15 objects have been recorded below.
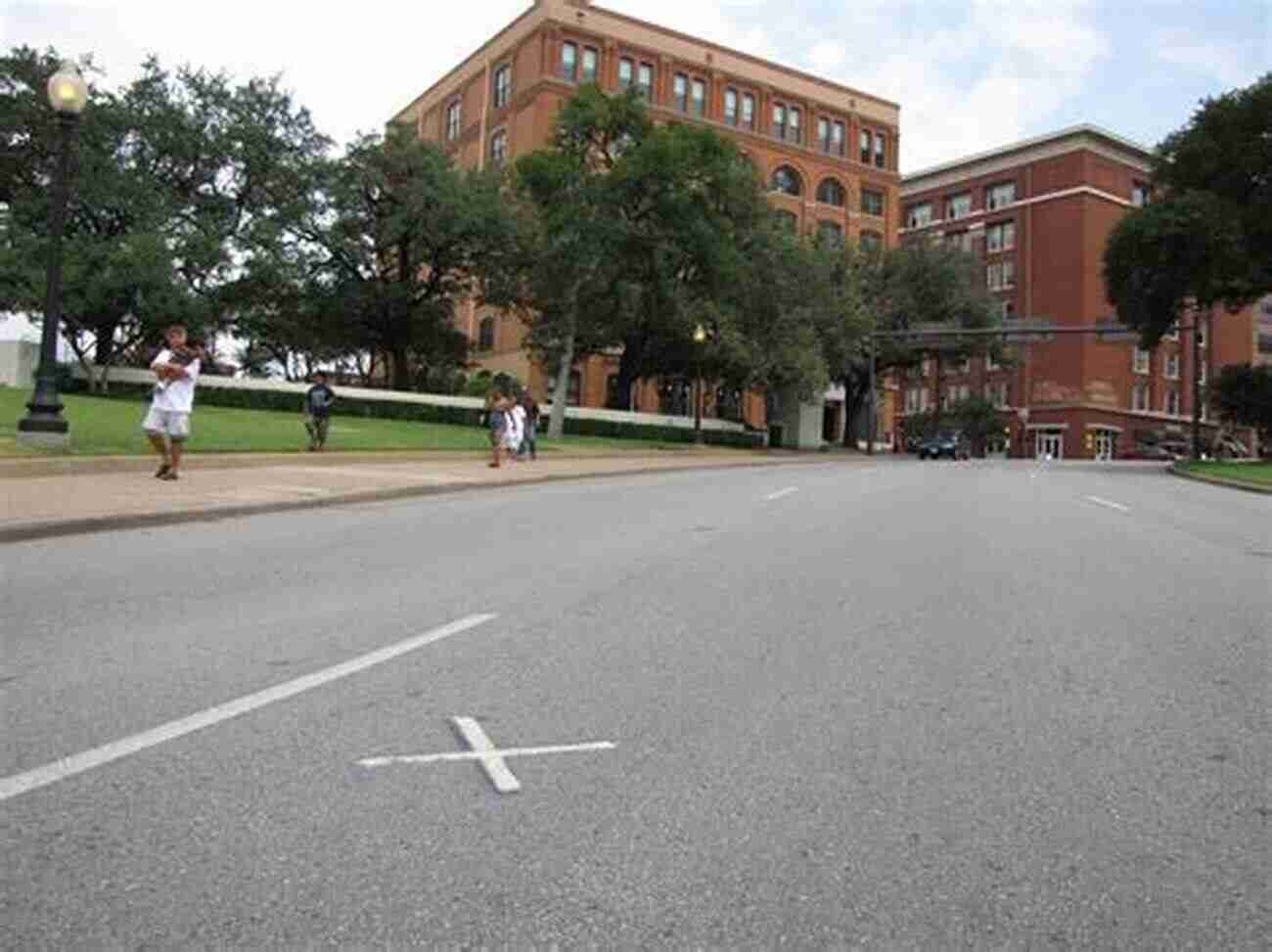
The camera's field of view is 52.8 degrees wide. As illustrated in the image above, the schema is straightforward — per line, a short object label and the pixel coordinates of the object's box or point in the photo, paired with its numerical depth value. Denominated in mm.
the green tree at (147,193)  43625
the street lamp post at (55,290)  18047
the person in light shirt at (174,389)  16797
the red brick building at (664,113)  71750
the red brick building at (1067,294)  97812
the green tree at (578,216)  43406
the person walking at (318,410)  25734
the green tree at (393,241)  51156
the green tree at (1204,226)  43750
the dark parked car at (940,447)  67250
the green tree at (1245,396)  54906
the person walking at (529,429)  31688
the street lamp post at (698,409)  50612
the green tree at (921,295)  69562
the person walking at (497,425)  27731
